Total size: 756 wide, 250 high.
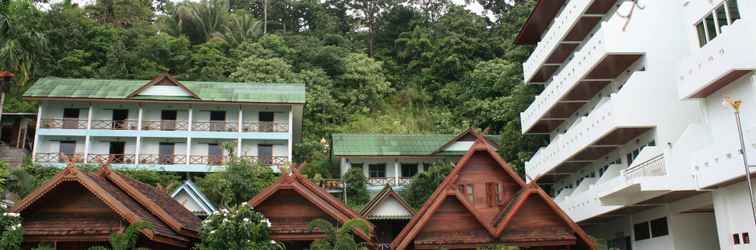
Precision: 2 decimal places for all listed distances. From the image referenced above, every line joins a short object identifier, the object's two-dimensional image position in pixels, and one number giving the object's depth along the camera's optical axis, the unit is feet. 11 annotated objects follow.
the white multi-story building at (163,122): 155.74
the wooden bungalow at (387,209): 95.40
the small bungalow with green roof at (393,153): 155.63
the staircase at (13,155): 151.53
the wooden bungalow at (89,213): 59.62
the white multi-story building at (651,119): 60.85
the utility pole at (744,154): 52.40
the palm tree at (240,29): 225.35
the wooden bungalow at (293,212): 66.64
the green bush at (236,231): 59.11
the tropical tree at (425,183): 133.49
